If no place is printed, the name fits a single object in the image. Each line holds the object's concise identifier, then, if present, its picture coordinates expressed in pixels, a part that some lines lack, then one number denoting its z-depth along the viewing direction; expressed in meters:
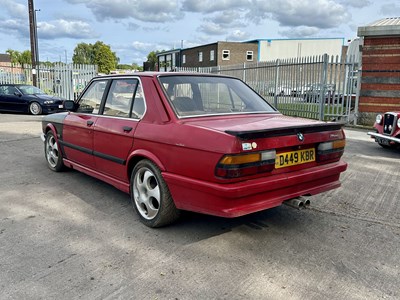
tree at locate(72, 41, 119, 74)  75.69
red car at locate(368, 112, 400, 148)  7.40
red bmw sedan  3.06
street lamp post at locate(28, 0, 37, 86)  21.30
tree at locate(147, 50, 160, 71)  81.03
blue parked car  15.59
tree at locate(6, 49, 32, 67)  84.94
